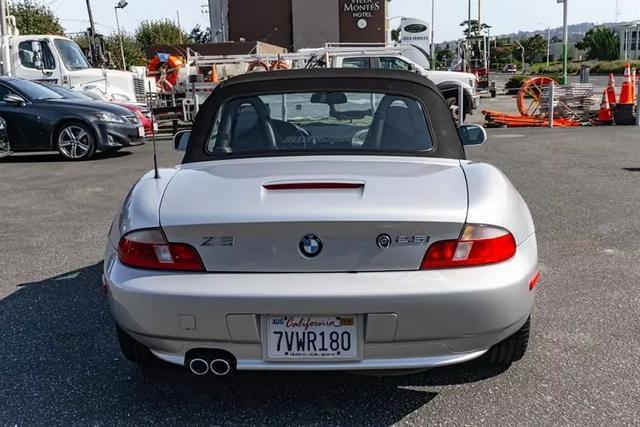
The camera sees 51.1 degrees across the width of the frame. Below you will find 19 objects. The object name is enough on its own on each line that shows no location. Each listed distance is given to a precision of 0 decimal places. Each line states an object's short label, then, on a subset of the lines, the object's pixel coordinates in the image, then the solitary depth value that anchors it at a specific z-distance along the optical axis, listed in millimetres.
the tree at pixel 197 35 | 76962
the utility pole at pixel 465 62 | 29812
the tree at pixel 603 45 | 83750
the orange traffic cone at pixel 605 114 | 15852
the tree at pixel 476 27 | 47156
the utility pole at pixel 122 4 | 44812
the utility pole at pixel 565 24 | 25595
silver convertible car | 2533
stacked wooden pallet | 16328
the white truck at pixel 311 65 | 17328
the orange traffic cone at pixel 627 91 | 15578
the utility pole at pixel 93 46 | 20875
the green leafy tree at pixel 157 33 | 69812
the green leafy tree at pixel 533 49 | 104500
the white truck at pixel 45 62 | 16016
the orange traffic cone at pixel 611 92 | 16297
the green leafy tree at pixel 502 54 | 71612
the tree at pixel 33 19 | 37656
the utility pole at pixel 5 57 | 15758
